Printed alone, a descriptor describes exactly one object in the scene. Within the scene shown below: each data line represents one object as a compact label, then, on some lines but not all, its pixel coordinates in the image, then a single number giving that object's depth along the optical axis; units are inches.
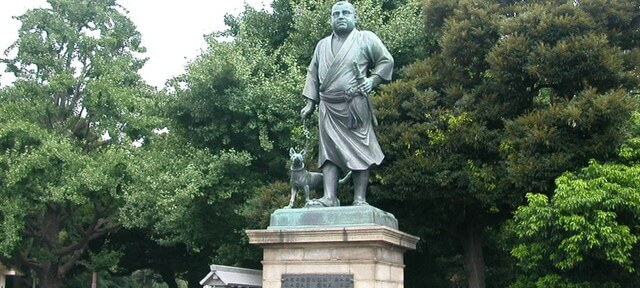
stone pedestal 302.0
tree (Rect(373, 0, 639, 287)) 514.0
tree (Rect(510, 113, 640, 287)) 454.3
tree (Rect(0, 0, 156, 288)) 852.6
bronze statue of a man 330.3
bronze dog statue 333.7
